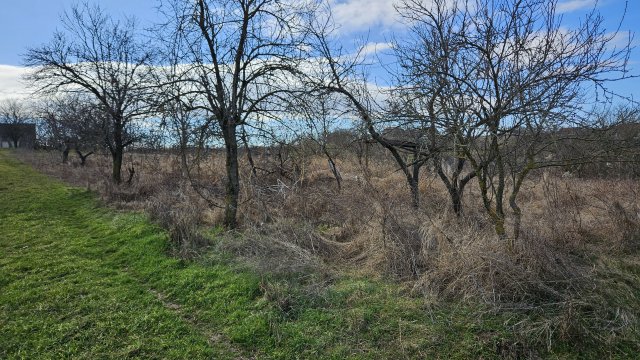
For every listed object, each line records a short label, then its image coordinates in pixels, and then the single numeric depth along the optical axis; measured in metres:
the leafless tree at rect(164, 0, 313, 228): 7.83
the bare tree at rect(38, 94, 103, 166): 17.48
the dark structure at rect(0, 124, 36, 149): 56.57
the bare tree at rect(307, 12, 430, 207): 7.91
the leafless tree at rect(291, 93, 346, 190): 7.96
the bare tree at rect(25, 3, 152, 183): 15.40
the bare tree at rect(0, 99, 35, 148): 66.09
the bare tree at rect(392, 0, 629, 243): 5.07
